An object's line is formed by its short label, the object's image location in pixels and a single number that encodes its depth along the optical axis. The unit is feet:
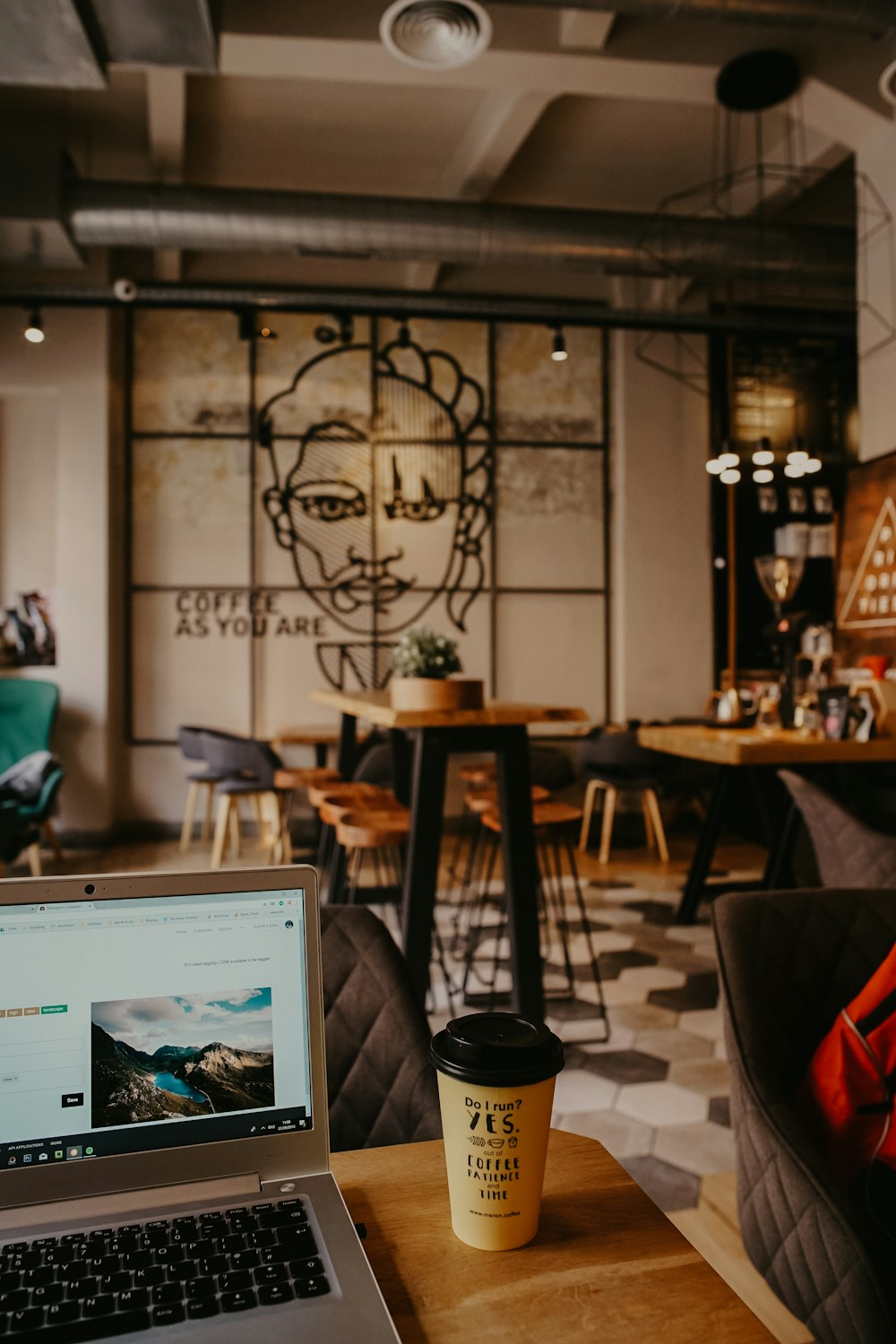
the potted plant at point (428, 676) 9.73
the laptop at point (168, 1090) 2.19
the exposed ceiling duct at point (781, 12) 11.62
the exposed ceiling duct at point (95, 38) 10.73
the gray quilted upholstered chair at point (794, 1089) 3.45
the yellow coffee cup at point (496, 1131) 2.29
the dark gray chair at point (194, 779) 18.02
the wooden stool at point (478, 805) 11.80
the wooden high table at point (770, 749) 10.53
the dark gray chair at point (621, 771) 18.94
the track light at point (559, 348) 18.85
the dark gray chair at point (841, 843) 8.42
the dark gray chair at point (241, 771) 17.01
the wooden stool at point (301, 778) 15.55
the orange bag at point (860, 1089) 4.03
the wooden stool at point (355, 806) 11.40
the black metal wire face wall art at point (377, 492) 21.54
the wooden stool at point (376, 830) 10.40
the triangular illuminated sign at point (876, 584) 14.69
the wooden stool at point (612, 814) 19.52
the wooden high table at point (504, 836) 9.45
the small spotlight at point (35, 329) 17.35
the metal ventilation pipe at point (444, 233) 16.33
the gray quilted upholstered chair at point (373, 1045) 4.00
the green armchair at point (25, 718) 19.24
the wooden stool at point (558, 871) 10.42
